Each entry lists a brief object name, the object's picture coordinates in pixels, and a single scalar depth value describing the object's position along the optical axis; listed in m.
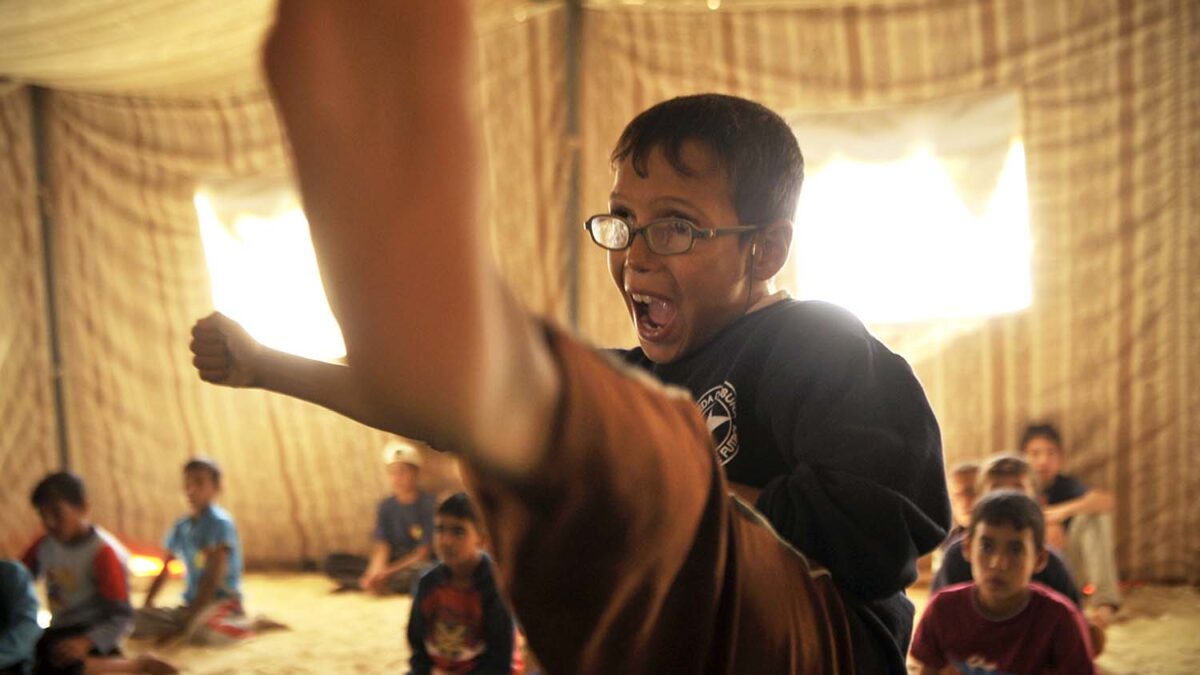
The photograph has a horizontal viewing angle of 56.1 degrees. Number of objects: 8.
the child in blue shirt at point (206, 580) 4.75
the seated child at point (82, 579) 3.88
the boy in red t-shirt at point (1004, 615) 2.85
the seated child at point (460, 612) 3.27
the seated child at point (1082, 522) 4.60
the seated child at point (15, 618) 3.63
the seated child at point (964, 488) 4.38
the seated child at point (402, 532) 5.49
